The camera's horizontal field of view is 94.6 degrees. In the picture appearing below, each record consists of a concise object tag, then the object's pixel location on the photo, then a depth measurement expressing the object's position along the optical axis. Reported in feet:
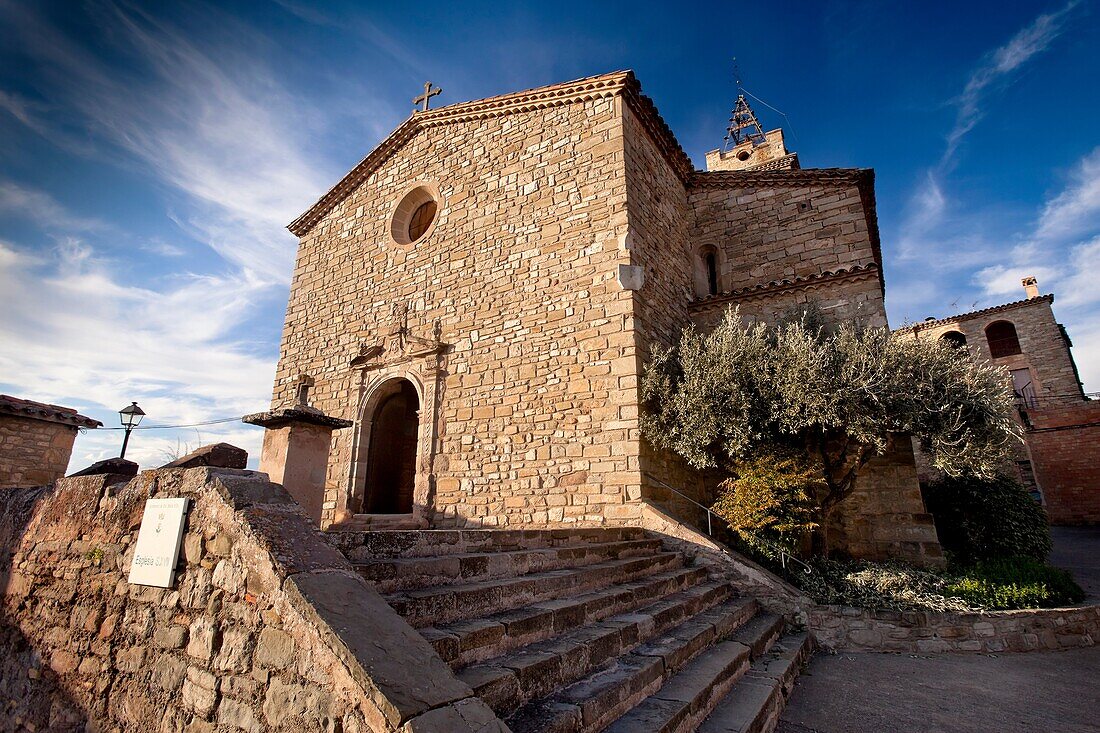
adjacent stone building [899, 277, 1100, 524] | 52.42
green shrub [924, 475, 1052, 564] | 26.96
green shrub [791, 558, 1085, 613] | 18.60
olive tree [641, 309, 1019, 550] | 21.62
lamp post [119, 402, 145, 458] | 33.04
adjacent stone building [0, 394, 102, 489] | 24.72
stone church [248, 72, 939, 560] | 24.67
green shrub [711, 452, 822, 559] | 21.38
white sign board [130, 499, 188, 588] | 9.23
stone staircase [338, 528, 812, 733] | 8.28
